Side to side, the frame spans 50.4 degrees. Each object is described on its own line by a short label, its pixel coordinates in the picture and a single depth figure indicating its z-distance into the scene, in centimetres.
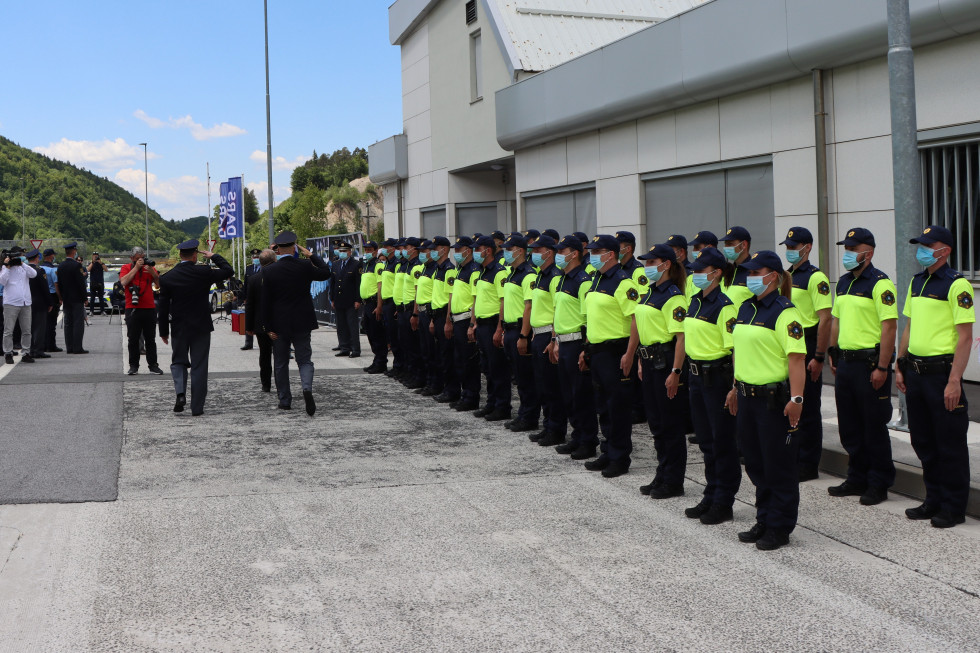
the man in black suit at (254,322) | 1348
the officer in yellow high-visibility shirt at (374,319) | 1568
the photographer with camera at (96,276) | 2639
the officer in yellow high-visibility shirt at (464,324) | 1184
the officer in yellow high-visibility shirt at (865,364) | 721
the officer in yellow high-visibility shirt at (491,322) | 1120
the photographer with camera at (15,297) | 1789
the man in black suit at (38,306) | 1853
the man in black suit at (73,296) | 1950
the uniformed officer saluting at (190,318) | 1166
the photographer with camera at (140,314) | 1552
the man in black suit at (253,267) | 1898
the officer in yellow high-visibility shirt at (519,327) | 1045
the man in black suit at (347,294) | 1808
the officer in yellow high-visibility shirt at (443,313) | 1253
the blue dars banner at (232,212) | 3019
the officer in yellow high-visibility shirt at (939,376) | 664
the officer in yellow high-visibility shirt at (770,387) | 624
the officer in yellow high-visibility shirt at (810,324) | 796
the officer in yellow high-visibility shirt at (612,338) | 834
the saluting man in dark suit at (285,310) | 1216
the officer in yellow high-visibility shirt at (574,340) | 902
